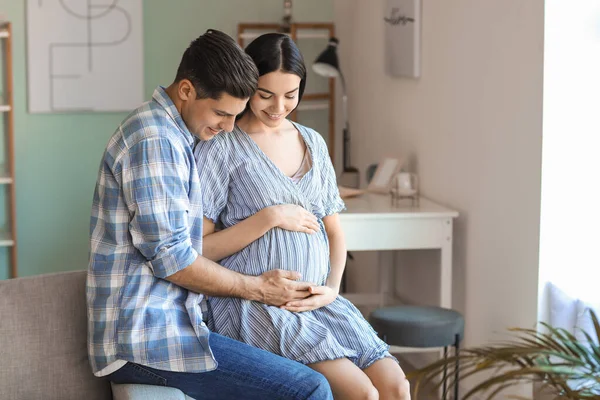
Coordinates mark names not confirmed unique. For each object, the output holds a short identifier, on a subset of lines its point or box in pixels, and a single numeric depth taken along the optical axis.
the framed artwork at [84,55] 5.04
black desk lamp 4.43
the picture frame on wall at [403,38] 3.90
